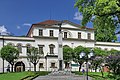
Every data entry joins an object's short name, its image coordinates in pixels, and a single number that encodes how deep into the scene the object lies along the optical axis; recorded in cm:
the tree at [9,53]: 2054
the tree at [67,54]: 2236
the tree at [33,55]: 2154
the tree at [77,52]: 2203
